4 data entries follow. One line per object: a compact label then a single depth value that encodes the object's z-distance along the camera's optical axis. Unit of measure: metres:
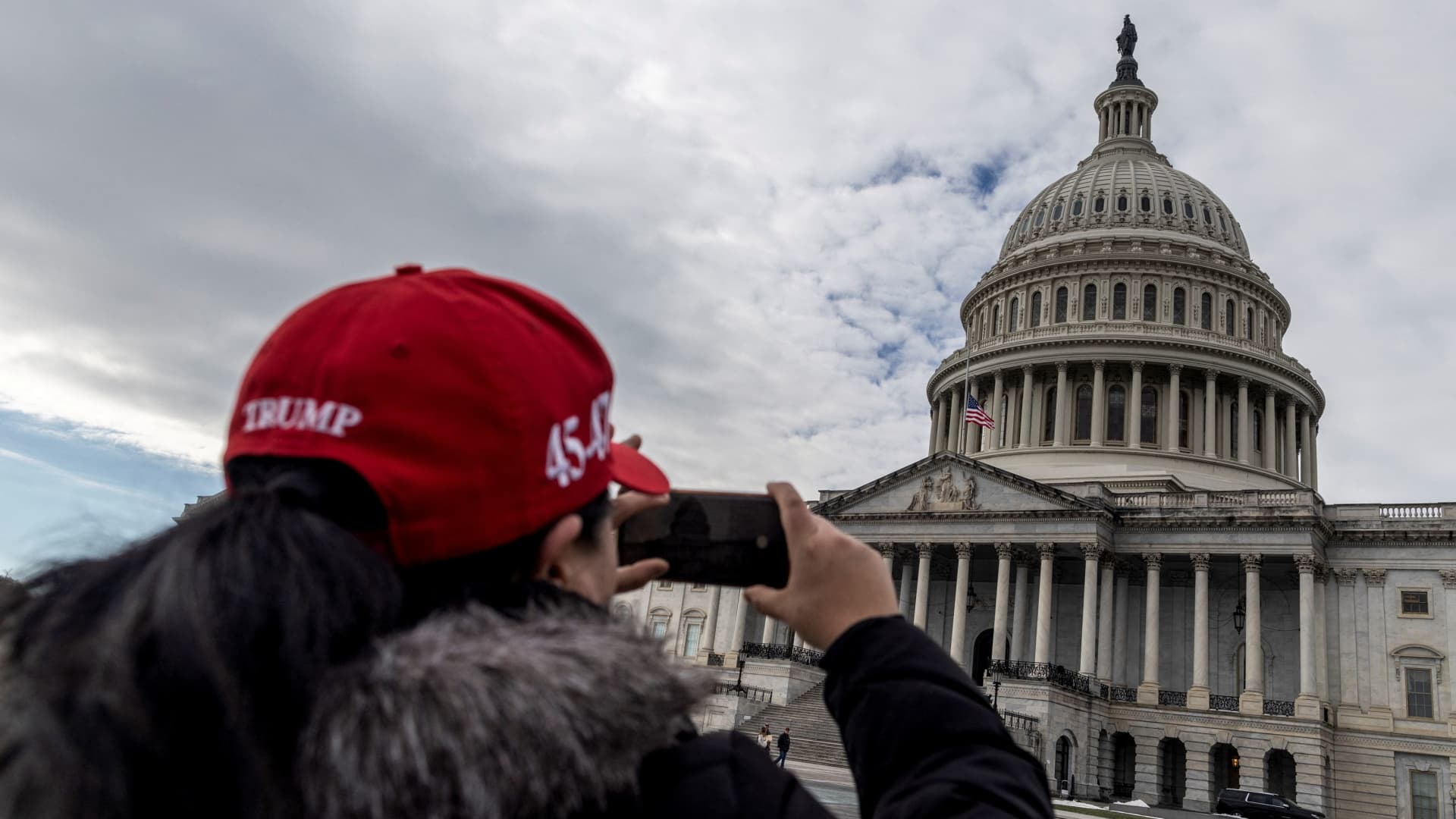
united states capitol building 44.34
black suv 37.88
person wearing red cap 1.21
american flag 54.34
